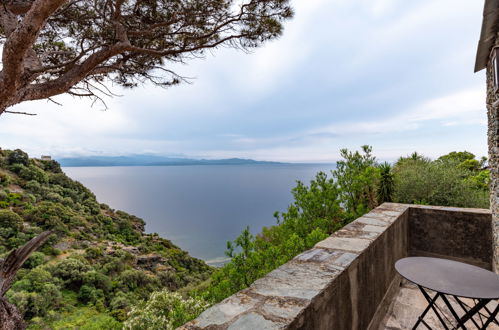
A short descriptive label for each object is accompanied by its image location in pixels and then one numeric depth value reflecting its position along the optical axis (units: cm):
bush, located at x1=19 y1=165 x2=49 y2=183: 2868
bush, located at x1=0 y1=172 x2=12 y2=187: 2472
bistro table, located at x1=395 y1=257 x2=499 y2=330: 132
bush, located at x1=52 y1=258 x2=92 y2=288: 1864
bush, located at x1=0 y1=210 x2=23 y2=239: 1905
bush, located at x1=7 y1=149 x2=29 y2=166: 2947
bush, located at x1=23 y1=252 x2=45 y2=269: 1937
